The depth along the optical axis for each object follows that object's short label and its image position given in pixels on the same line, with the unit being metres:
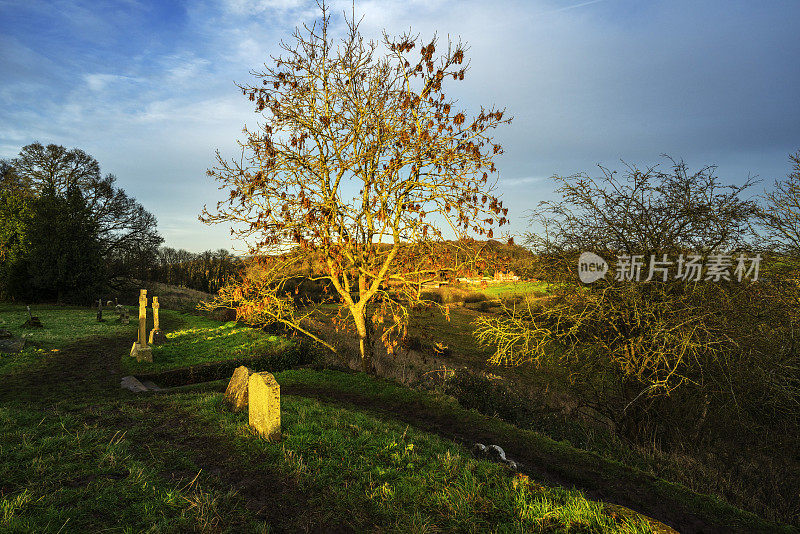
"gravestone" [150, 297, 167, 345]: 19.11
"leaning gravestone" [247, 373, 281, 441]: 6.50
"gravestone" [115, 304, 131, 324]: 27.12
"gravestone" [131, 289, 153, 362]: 15.43
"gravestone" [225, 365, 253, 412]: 8.13
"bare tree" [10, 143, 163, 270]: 37.72
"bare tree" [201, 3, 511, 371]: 10.27
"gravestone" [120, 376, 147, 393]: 11.61
